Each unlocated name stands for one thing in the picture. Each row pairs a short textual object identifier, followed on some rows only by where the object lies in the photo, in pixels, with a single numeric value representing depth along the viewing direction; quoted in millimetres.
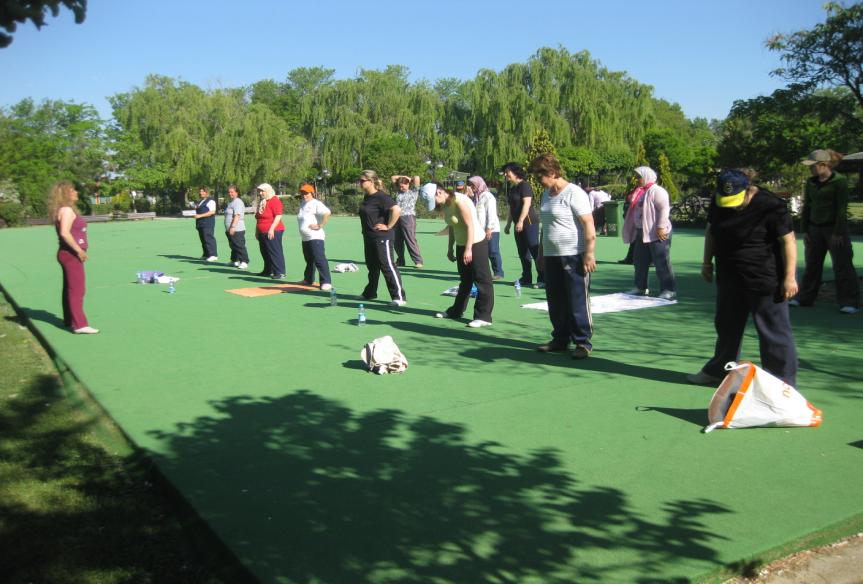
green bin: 23173
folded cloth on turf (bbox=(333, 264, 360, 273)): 15569
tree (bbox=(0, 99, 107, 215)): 48906
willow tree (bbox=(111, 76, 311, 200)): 54250
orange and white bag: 5113
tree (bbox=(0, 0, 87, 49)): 3041
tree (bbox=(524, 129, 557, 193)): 40441
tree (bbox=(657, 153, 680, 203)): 35469
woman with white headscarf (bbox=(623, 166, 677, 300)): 10609
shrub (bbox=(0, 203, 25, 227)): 42625
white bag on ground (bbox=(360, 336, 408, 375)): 7008
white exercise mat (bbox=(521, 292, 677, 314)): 10319
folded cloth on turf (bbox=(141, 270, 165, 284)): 14219
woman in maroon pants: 8977
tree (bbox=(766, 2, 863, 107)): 18047
